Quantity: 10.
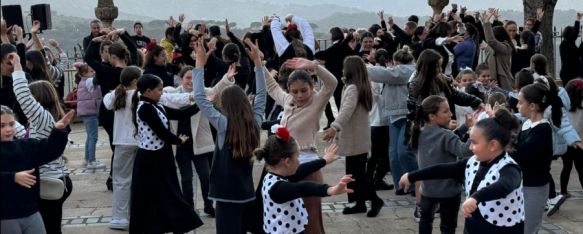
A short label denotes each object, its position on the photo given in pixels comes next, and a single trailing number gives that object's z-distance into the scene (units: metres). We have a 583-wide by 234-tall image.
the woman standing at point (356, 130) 6.96
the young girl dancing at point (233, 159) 5.43
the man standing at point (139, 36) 14.95
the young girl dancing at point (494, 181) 4.41
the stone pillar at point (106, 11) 16.42
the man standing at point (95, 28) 11.56
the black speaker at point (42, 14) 12.59
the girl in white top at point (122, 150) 7.07
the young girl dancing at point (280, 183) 4.83
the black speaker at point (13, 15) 10.26
